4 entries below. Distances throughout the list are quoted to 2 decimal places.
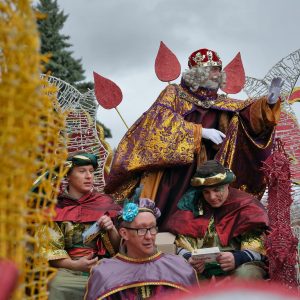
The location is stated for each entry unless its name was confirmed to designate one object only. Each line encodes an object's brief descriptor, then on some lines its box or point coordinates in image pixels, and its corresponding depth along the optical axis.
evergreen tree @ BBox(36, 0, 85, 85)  18.08
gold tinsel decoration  1.43
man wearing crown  5.56
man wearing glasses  3.88
